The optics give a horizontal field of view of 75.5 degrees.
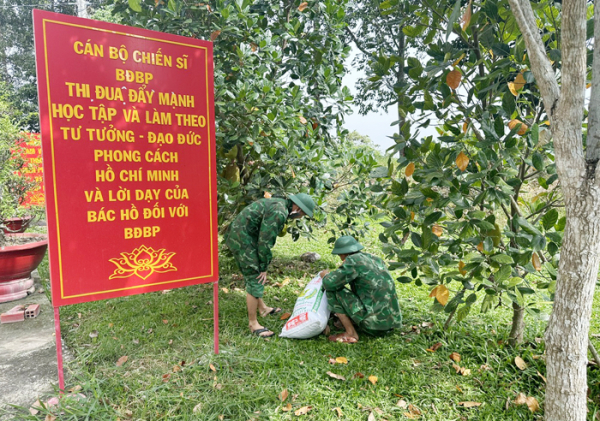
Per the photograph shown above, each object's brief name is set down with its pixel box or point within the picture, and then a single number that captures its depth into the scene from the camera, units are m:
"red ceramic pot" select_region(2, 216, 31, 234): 6.23
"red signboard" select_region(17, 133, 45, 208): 5.91
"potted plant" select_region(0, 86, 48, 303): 4.67
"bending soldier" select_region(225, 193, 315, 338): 3.55
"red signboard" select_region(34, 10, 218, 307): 2.59
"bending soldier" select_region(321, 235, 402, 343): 3.36
